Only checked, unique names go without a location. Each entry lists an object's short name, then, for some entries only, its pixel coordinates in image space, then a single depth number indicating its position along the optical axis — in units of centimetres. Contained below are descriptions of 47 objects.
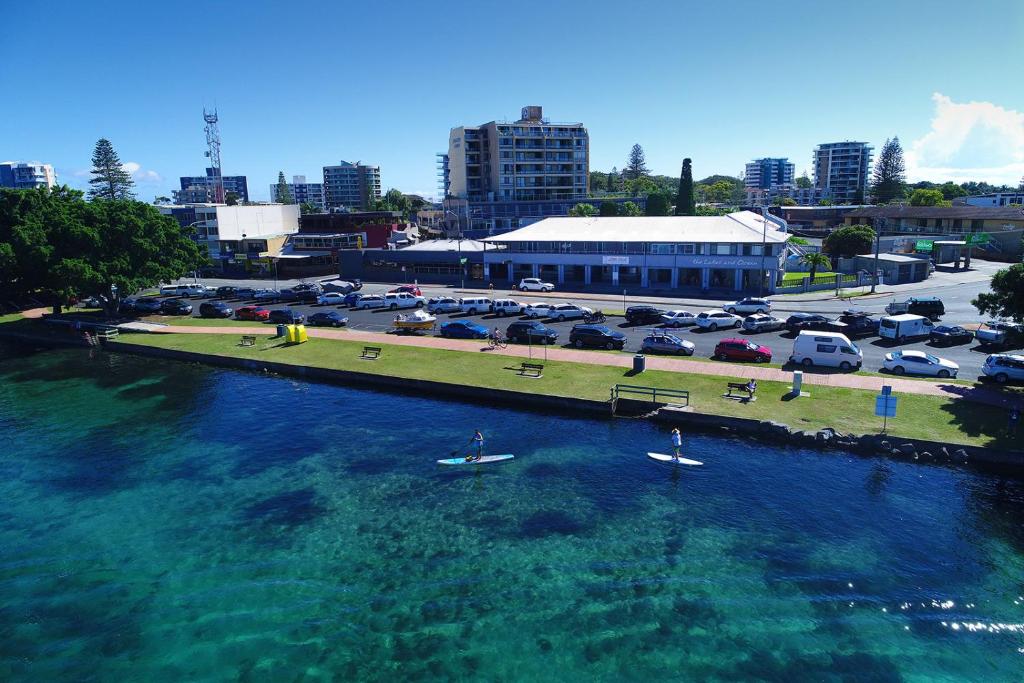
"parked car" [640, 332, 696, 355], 4662
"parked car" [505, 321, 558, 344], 5119
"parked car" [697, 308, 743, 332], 5481
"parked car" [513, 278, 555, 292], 7906
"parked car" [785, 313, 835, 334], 5173
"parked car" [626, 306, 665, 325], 5806
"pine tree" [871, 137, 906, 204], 18175
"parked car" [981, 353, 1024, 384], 3684
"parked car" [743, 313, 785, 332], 5294
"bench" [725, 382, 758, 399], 3688
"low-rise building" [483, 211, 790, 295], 7394
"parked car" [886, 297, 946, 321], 5766
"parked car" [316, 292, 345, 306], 7496
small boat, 5784
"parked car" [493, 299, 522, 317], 6456
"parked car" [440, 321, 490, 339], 5450
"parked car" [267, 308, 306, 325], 6340
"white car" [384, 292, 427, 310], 7119
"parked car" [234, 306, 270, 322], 6750
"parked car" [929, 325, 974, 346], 4822
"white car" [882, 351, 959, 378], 3912
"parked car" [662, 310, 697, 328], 5606
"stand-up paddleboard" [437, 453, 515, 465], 3147
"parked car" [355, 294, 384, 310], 7212
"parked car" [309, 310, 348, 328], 6228
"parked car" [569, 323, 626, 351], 4903
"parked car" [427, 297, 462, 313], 6769
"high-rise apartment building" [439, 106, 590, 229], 15600
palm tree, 8188
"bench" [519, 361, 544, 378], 4295
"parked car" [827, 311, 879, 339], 5062
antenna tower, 18805
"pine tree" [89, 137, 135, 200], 16788
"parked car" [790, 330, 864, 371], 4119
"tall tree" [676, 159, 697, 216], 14038
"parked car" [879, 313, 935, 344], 4859
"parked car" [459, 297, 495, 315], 6612
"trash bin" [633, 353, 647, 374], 4192
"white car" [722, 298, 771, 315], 6031
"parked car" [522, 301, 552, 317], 6094
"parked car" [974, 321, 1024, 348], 4622
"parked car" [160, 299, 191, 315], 7431
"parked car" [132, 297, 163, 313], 7594
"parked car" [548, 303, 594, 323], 5997
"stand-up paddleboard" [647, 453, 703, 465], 3050
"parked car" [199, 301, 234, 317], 7069
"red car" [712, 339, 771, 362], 4400
